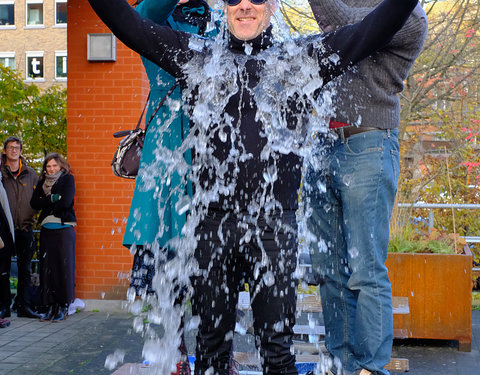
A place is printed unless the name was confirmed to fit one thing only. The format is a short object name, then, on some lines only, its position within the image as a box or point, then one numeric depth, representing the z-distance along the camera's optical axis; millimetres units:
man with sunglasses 3033
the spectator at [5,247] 7742
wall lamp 7812
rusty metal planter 6188
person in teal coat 3449
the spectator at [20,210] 8156
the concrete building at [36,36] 42062
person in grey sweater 3541
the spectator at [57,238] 7664
